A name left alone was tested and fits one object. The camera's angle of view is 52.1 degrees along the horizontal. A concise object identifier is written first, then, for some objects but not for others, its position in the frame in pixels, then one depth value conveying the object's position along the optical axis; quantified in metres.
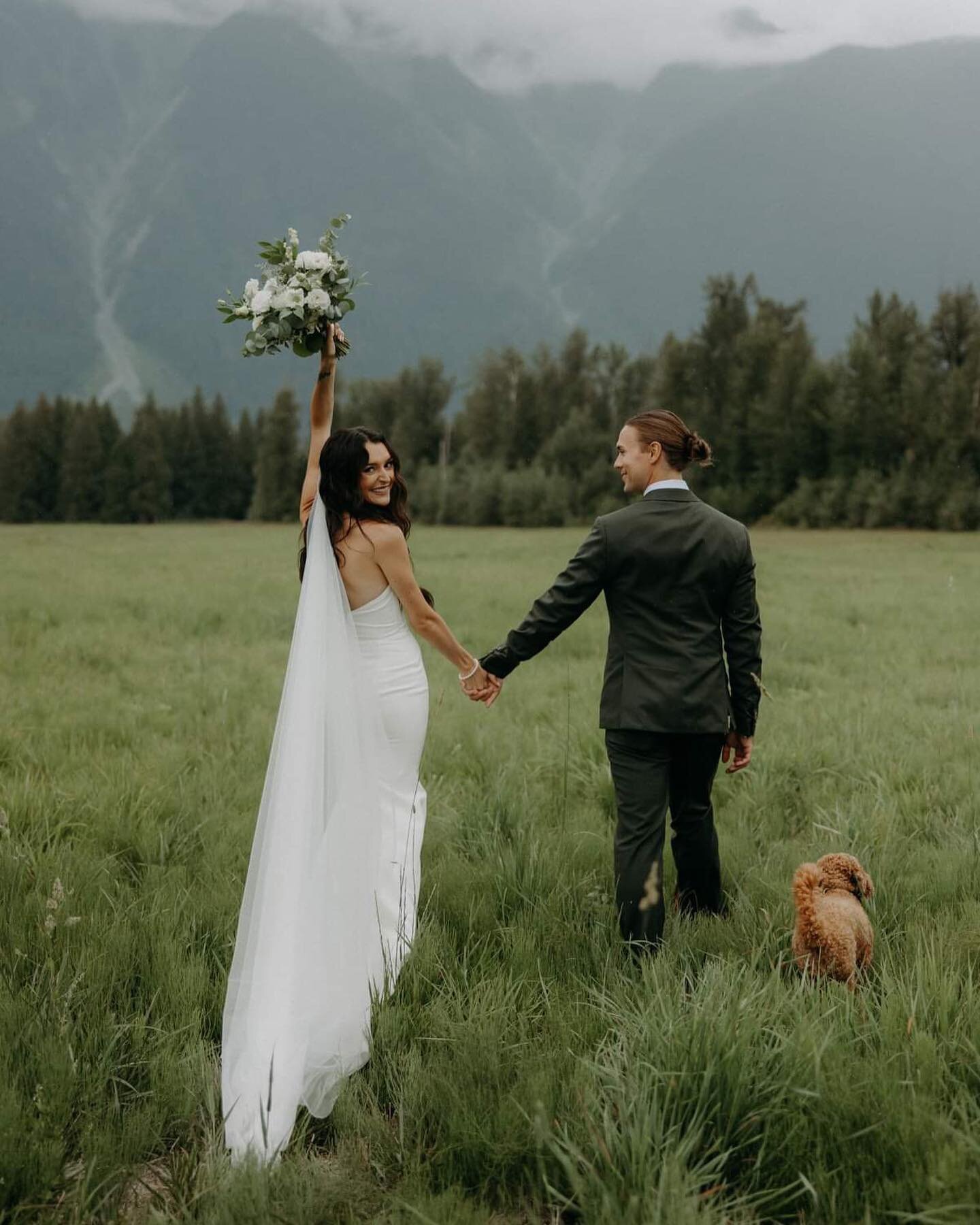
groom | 4.38
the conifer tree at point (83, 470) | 82.31
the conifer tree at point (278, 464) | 78.19
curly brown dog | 3.79
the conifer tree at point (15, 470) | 82.75
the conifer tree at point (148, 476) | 82.62
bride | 3.52
